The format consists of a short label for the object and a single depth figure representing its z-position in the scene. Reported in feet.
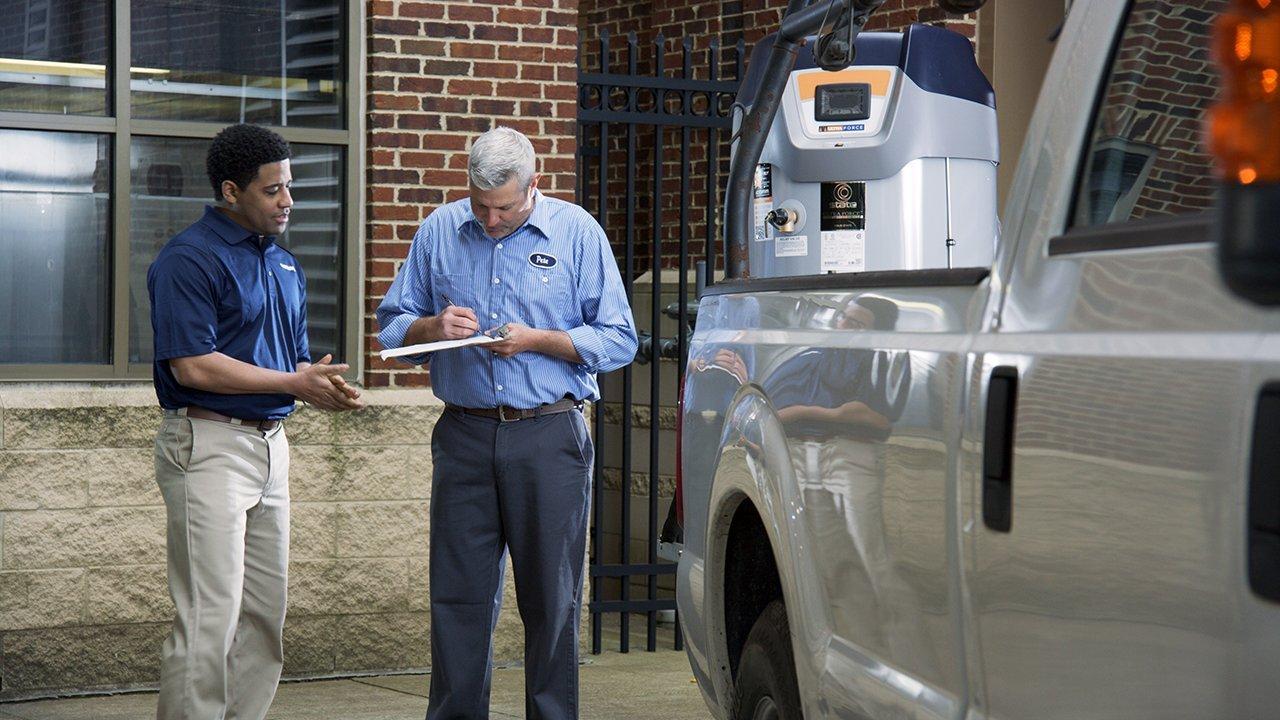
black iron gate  25.66
